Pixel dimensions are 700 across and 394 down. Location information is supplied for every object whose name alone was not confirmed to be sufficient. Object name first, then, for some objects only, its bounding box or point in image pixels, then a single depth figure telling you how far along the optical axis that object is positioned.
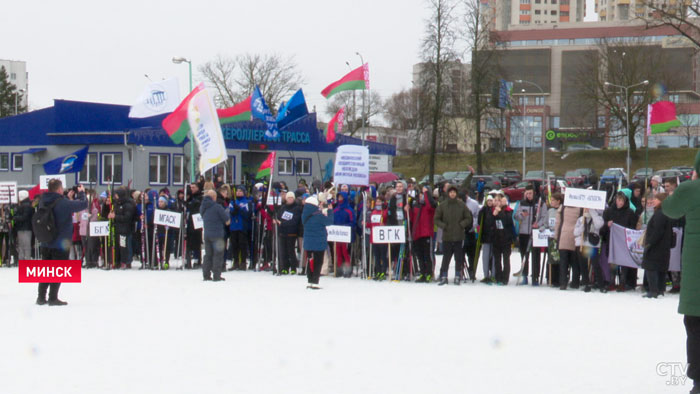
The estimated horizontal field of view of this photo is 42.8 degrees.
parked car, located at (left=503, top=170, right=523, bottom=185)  57.25
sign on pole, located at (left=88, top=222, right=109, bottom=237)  20.73
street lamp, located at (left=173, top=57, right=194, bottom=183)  35.16
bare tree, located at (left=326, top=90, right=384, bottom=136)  98.32
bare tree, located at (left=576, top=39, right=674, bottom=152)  71.56
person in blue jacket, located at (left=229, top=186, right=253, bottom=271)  19.61
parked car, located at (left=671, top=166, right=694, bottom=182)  58.86
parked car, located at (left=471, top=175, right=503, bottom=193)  51.60
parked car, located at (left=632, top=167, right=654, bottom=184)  63.22
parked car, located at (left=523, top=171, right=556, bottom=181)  59.44
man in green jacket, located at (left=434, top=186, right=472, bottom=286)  16.72
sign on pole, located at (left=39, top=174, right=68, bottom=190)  21.31
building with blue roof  44.91
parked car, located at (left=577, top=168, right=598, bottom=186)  61.03
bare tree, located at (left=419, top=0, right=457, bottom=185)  54.19
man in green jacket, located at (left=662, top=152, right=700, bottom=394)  6.87
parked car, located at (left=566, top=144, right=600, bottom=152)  87.25
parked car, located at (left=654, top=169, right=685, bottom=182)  56.33
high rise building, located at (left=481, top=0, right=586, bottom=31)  157.75
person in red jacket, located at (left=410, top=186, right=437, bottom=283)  17.38
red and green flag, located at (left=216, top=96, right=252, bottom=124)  33.22
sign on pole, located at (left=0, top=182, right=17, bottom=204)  22.06
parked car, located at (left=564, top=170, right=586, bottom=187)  59.13
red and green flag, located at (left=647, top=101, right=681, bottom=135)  24.70
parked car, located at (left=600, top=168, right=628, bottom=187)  56.09
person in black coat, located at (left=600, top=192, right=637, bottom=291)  15.68
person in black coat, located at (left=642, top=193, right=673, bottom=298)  14.34
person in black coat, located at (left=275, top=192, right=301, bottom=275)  18.59
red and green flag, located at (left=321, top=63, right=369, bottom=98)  22.25
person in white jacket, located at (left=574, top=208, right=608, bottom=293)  15.59
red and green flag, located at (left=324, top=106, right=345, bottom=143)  29.17
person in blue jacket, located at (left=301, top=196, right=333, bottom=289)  15.79
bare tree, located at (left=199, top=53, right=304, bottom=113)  80.75
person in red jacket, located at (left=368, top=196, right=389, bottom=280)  17.98
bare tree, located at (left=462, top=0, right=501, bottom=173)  56.62
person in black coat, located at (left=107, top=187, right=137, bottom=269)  20.44
